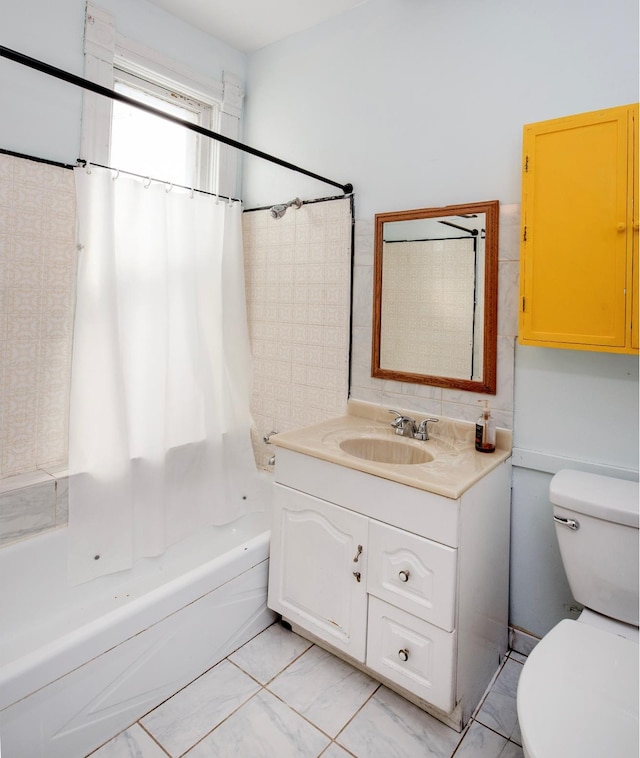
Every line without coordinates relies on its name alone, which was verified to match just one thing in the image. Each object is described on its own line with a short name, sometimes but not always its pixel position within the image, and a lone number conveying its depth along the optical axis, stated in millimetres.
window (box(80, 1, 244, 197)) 1991
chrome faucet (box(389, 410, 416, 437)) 1886
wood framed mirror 1744
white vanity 1393
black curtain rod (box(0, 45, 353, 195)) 1114
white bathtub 1229
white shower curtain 1780
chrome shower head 2129
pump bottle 1682
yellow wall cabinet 1322
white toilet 923
